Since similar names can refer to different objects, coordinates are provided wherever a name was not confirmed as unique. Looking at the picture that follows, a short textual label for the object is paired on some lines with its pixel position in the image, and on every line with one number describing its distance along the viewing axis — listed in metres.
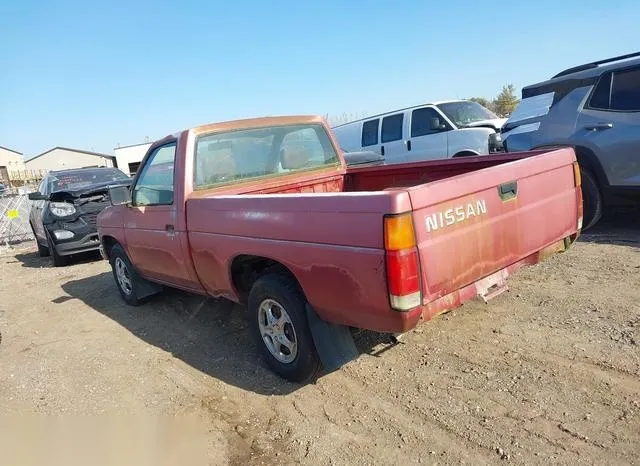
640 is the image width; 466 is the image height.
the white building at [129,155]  47.38
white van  9.87
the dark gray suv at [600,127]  5.93
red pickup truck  2.71
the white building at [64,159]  71.25
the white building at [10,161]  72.38
